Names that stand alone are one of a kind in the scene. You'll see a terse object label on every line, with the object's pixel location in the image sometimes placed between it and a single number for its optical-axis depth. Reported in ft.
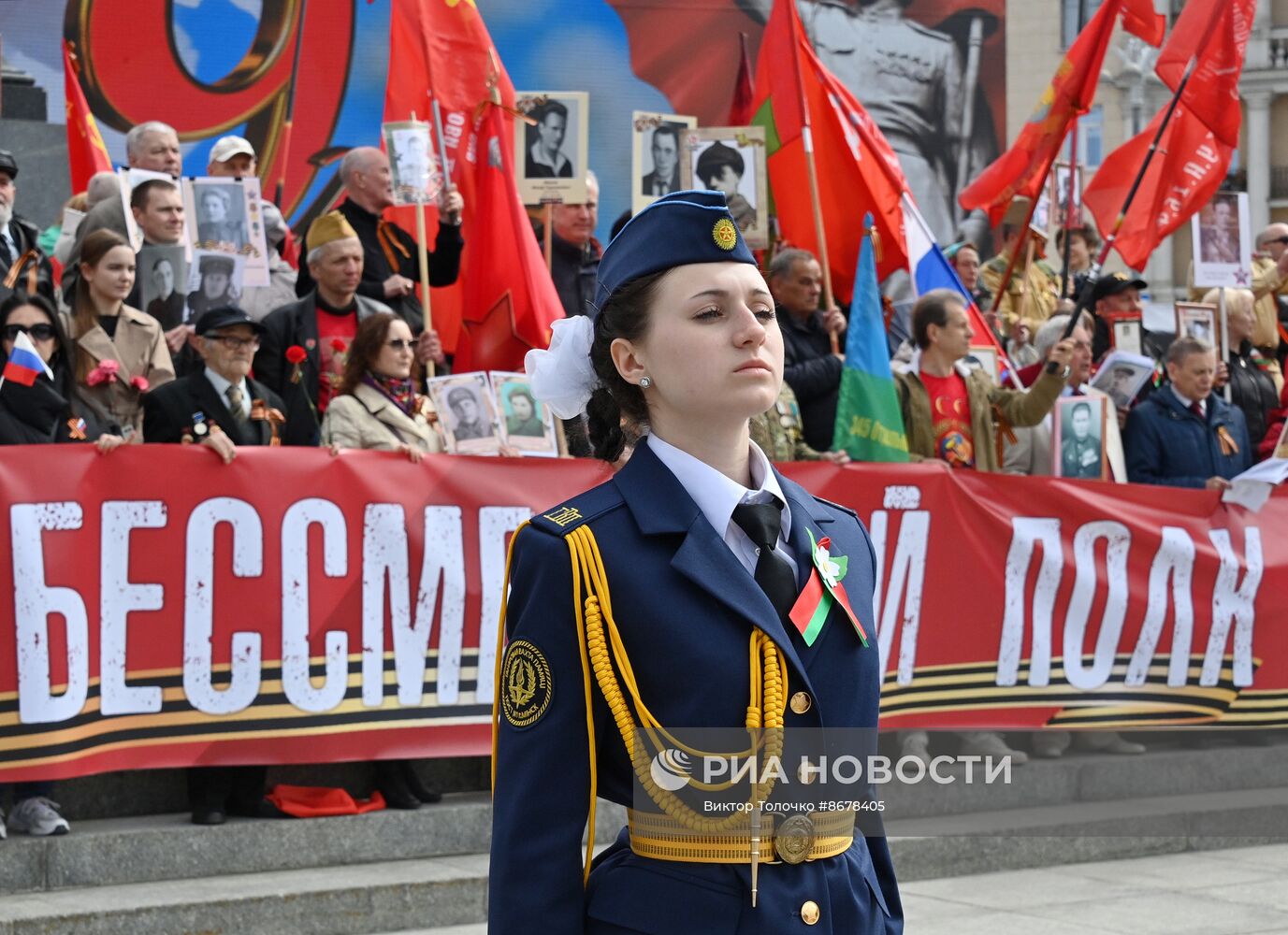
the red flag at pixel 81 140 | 32.22
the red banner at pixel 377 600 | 21.56
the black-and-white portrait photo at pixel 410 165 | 27.45
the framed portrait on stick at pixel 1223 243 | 36.01
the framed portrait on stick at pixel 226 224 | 27.48
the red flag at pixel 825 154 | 33.17
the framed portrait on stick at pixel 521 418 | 25.29
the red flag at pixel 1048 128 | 34.35
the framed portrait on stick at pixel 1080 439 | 30.01
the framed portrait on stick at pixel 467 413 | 24.89
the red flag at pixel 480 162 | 29.25
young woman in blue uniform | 8.54
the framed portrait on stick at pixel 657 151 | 30.73
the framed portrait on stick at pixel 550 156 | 29.73
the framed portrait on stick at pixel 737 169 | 30.55
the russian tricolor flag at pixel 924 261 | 33.06
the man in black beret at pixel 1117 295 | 35.53
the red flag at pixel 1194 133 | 34.94
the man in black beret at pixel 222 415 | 22.75
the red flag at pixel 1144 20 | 34.99
